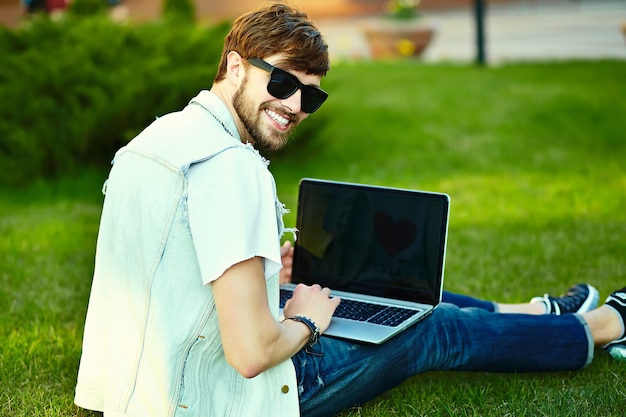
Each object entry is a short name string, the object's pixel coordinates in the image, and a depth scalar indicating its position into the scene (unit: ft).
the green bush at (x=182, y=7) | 39.52
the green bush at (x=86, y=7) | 33.12
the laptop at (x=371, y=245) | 11.76
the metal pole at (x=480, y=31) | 37.86
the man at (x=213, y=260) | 8.14
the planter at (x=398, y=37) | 50.72
